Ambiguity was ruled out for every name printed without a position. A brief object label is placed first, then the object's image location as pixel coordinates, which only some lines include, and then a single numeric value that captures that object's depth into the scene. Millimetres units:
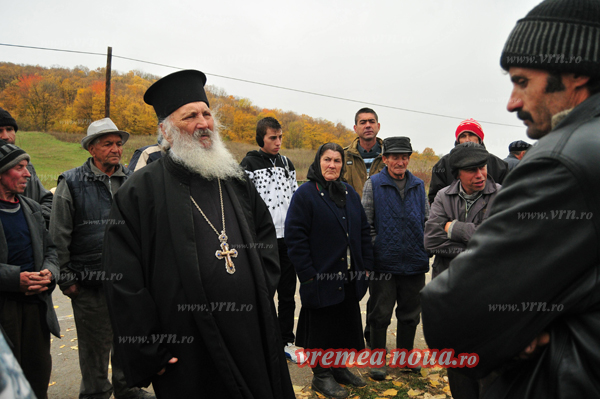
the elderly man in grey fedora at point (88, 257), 3584
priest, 2184
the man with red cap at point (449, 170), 4754
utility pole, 15672
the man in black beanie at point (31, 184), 4076
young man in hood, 4742
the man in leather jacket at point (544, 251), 1054
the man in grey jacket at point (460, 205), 3398
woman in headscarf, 3803
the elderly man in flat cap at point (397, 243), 4234
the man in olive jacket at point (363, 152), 5504
